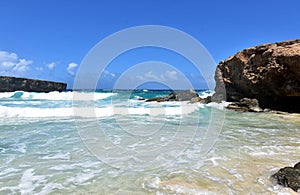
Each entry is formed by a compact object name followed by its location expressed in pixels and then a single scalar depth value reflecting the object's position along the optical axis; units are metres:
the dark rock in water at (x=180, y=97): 23.88
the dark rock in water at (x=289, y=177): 3.19
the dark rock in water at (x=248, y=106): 14.73
